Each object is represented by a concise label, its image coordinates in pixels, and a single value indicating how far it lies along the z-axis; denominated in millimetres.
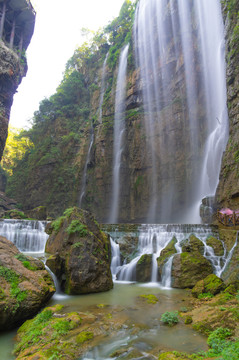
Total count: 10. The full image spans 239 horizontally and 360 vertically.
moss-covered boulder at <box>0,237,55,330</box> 5379
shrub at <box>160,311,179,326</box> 5586
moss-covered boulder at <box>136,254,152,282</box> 10766
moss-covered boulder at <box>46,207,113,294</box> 8352
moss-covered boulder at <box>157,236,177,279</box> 10660
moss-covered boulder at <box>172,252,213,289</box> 9250
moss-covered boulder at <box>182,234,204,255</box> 11220
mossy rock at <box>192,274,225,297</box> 7410
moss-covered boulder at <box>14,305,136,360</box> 4129
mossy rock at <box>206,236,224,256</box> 11045
